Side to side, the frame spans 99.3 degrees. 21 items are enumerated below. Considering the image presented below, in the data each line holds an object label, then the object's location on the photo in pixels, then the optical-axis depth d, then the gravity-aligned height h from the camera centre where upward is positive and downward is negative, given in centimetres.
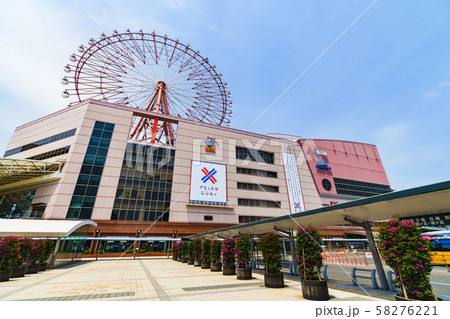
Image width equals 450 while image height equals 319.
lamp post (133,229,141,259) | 3204 +149
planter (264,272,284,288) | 891 -167
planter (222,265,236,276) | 1318 -176
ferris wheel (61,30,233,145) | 3178 +2852
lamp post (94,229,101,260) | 2988 +118
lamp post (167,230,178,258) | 3403 +148
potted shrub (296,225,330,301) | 678 -73
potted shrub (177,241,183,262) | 2456 -135
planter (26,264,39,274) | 1344 -157
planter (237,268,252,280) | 1138 -175
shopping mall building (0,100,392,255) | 3222 +1219
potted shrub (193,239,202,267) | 1905 -96
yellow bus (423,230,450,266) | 1559 -85
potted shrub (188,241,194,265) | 2084 -112
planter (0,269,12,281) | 1027 -144
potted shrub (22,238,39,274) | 1322 -85
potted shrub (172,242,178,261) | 2701 -139
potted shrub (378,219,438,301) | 490 -43
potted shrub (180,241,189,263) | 2269 -90
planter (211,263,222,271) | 1524 -180
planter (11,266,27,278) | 1165 -152
